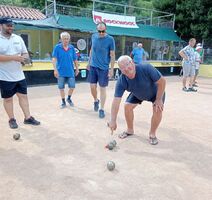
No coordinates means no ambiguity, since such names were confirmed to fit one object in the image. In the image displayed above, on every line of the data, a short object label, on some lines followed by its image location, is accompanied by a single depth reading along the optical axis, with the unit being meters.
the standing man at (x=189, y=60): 6.31
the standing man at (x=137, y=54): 8.20
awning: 8.54
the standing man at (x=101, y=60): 3.77
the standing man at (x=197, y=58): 6.76
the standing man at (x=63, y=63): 4.27
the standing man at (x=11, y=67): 2.94
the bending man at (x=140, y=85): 2.38
